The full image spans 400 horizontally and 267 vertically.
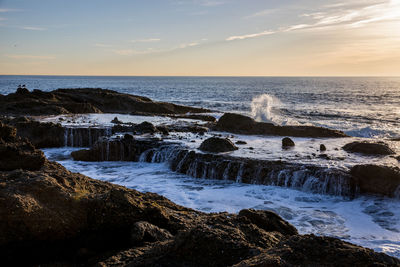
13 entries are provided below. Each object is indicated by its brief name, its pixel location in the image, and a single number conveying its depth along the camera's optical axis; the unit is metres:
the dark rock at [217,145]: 14.03
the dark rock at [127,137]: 15.95
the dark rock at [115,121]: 20.56
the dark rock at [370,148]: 13.95
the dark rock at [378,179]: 10.51
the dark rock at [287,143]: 15.41
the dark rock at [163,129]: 17.73
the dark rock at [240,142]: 15.89
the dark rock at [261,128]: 18.39
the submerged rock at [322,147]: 14.41
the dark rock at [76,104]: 26.01
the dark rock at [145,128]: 17.86
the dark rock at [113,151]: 15.34
